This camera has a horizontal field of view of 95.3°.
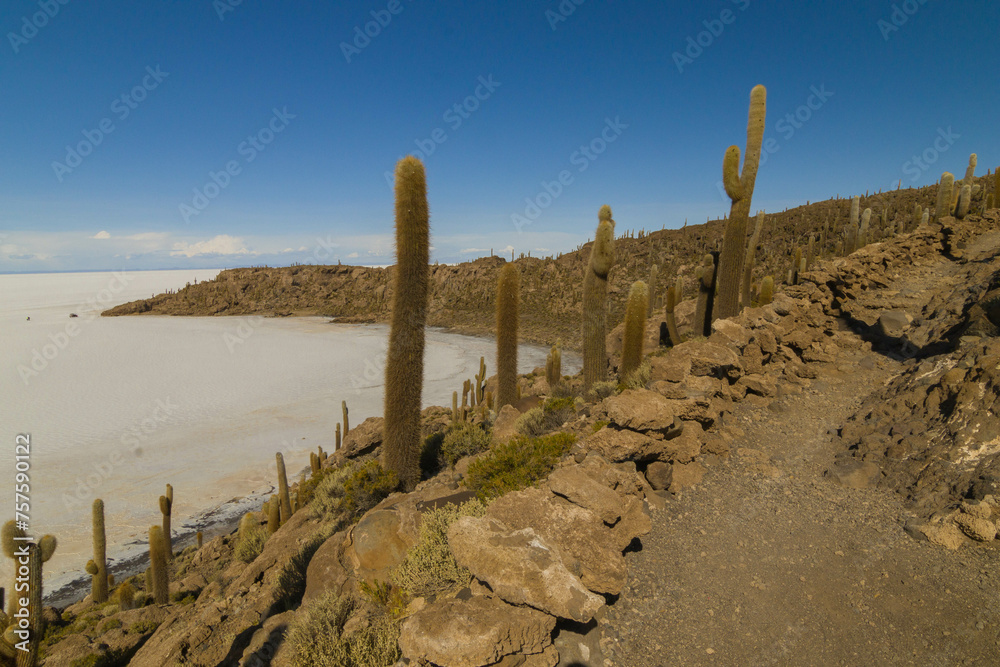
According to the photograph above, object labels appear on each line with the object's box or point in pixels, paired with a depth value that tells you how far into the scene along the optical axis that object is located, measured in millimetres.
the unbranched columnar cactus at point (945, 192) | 15750
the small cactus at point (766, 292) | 11727
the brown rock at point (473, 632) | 2758
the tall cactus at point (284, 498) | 9203
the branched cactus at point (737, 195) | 10695
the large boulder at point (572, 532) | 3471
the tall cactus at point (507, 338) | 10797
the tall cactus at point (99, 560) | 7719
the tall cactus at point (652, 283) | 18152
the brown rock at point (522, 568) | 3037
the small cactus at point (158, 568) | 7516
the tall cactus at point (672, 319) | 11453
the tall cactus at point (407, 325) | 7309
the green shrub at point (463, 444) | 8641
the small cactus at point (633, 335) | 9086
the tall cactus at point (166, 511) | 8684
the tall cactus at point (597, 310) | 10023
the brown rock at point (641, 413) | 4984
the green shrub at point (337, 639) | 3410
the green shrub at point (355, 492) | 7453
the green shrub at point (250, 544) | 8477
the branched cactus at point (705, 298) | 11602
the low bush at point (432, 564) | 3684
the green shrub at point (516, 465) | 4977
